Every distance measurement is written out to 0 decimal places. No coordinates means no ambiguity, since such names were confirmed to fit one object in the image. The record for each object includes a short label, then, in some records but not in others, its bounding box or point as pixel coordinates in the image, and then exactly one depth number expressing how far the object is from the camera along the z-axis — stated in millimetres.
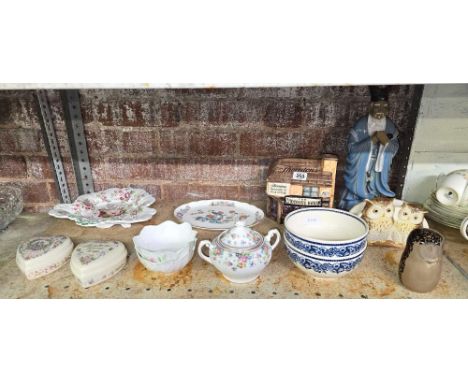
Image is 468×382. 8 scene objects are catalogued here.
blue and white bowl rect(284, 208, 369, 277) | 646
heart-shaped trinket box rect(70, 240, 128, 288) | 672
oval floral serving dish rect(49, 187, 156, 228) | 873
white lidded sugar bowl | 653
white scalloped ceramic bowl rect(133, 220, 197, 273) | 685
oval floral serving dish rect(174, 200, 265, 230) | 879
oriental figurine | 821
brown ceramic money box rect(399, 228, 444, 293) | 633
